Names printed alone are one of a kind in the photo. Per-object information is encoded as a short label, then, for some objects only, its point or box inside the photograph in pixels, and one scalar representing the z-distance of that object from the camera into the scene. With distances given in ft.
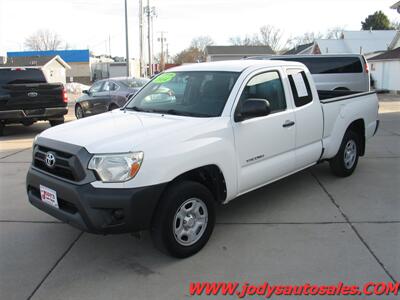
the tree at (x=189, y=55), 333.62
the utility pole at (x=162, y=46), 257.96
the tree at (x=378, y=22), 222.69
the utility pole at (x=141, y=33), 105.09
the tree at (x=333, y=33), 300.20
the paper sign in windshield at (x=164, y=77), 17.44
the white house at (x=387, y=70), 96.32
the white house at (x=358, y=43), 147.95
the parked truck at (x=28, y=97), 36.58
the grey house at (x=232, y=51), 215.10
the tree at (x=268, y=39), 304.91
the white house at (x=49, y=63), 182.04
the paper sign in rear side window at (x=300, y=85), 17.60
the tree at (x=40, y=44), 343.87
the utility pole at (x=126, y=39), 82.09
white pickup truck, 11.73
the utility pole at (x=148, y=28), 153.50
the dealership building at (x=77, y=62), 262.06
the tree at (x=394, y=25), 239.50
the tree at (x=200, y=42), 377.50
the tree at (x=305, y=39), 311.27
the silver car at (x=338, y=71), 44.68
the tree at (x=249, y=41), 314.35
